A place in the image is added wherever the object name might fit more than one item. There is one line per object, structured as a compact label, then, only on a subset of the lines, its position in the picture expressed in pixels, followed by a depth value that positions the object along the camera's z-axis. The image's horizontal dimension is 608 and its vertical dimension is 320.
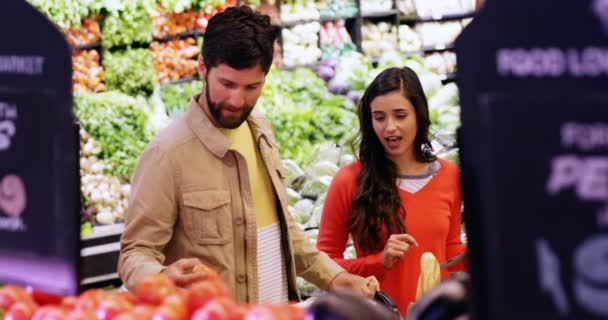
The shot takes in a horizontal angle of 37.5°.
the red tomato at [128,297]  2.06
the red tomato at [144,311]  1.91
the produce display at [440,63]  10.85
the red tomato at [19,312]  2.00
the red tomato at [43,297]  2.13
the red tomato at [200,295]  1.96
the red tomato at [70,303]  1.98
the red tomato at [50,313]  1.93
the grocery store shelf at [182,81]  9.15
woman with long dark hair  3.71
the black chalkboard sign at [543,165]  1.38
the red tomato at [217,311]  1.80
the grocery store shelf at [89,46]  8.50
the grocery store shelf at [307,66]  9.98
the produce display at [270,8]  10.04
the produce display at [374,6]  11.02
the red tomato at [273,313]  1.80
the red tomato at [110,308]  1.93
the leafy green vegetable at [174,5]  9.02
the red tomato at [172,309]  1.86
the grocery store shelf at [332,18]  10.64
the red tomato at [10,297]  2.04
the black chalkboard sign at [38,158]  1.97
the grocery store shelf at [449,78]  10.89
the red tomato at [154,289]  2.03
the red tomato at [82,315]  1.89
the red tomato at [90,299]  1.95
